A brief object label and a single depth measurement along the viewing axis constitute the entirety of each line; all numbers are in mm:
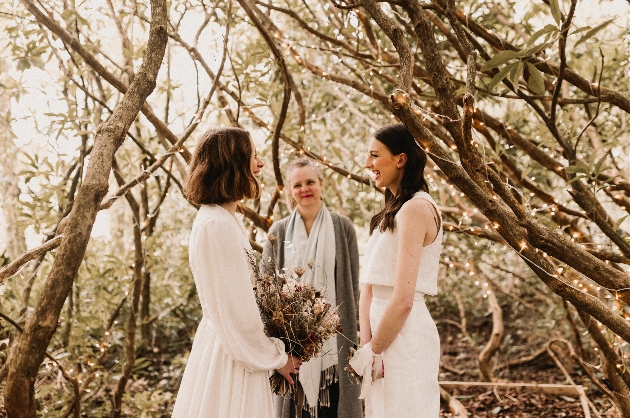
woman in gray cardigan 2754
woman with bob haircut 1688
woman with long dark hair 1732
